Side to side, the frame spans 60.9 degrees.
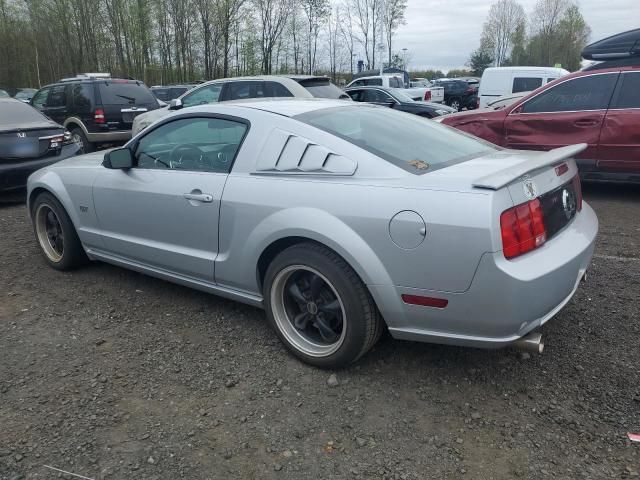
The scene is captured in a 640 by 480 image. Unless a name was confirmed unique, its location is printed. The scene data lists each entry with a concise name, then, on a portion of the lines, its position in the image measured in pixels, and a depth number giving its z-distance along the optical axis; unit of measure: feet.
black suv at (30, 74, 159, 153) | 36.94
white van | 55.26
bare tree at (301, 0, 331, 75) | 144.15
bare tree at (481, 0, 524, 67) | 224.74
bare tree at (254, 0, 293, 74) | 133.59
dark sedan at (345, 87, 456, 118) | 44.57
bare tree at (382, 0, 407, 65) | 162.94
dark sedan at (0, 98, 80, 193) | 23.22
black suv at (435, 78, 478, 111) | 88.43
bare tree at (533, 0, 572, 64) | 205.02
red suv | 21.18
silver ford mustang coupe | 8.02
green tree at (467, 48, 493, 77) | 224.80
